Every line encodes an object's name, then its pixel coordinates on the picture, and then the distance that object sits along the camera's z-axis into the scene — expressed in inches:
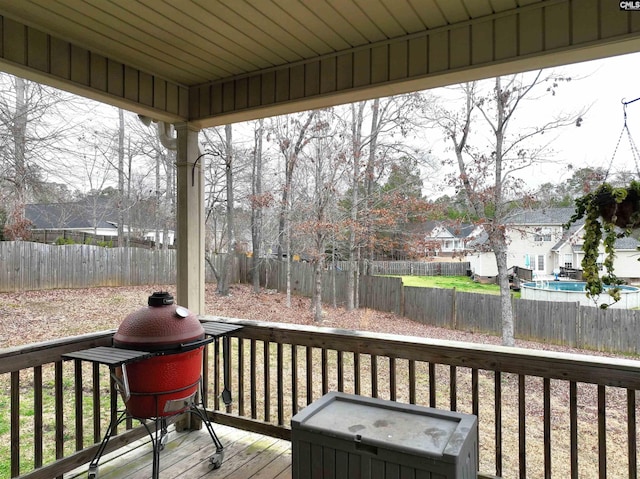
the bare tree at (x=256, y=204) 385.5
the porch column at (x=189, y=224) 128.8
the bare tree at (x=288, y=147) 373.1
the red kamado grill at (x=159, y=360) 86.8
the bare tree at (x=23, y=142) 268.7
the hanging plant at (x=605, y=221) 65.9
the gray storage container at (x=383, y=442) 62.1
